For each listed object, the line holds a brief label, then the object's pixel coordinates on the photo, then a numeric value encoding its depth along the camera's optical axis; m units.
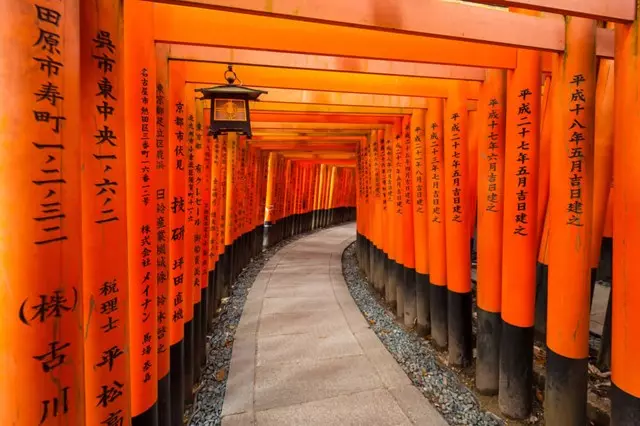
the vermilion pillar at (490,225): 4.48
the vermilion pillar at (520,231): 3.95
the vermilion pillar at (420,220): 6.71
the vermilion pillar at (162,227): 3.45
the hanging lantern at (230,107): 4.03
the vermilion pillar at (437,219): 6.06
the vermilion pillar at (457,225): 5.46
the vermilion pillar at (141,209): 2.84
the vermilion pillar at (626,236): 2.69
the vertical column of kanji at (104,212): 2.02
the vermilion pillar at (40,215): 1.43
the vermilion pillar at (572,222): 3.29
